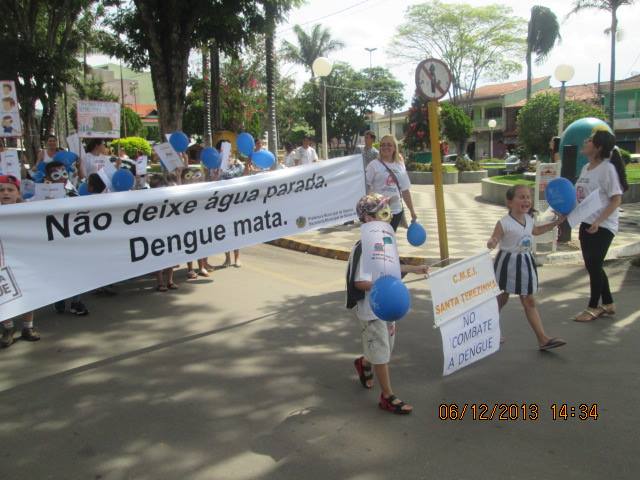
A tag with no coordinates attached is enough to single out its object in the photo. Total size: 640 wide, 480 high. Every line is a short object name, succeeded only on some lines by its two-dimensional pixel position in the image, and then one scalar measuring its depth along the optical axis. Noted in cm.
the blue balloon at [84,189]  684
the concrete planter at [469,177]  2716
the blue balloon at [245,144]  793
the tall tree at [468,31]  4388
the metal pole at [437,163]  686
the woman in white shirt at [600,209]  537
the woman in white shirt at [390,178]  671
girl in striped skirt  465
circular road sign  693
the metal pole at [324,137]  1258
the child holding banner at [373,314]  369
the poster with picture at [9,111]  785
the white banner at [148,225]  427
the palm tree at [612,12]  3088
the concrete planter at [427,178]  2583
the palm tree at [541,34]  3822
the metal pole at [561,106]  971
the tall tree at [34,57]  2020
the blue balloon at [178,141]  783
